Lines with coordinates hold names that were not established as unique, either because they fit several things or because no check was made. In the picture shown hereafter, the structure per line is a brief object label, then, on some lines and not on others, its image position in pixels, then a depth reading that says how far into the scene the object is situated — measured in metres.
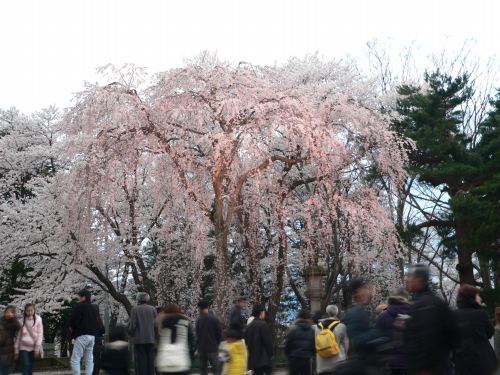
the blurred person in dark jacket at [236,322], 10.19
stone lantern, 21.73
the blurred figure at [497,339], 10.39
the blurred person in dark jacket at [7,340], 10.87
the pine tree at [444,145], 24.41
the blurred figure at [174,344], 8.60
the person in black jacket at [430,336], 4.93
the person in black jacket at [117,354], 8.84
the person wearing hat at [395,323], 6.63
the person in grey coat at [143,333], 12.06
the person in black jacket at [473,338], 7.35
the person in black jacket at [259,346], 11.02
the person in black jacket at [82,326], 12.20
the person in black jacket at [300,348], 9.86
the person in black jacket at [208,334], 11.97
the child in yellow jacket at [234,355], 9.98
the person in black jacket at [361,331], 6.04
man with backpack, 9.53
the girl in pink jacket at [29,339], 11.70
